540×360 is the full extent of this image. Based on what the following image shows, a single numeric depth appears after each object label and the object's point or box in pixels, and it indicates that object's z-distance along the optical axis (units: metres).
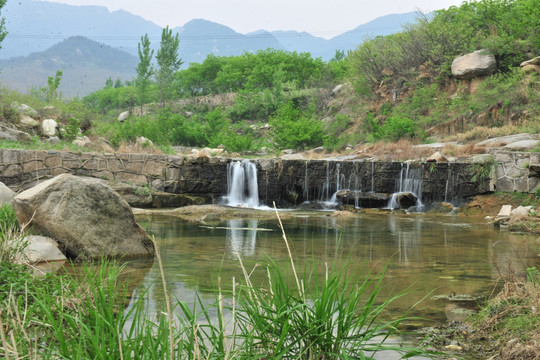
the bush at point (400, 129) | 21.56
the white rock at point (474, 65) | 22.89
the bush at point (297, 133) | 24.53
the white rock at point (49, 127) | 18.70
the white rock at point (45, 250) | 5.92
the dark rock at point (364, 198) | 15.75
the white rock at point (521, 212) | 10.72
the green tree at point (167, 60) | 49.25
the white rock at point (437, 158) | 15.88
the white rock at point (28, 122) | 18.73
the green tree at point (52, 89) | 23.35
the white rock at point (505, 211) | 11.58
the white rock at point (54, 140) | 17.92
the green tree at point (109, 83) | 84.05
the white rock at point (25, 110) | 19.14
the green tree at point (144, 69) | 48.33
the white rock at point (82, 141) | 18.45
